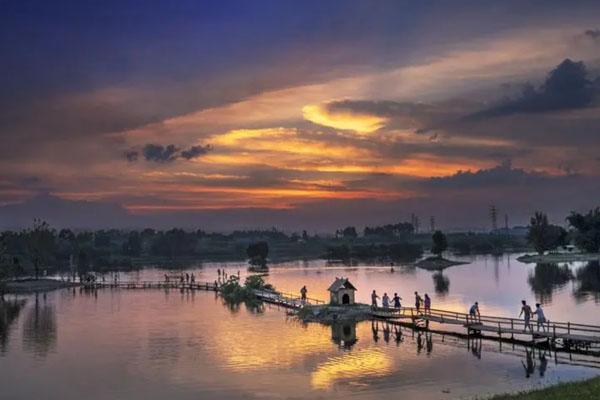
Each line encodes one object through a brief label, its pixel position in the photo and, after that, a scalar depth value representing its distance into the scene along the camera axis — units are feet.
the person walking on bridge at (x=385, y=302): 212.11
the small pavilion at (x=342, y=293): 219.41
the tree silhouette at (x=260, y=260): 650.14
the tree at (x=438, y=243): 604.90
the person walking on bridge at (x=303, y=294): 254.43
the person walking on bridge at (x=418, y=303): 197.77
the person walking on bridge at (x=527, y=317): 157.58
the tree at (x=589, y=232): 572.51
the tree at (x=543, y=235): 615.98
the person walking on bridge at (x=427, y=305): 195.14
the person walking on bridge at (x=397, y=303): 208.52
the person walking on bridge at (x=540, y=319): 156.97
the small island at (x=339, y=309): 206.28
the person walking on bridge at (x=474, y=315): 175.83
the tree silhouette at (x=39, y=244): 442.09
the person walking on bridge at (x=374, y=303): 211.61
